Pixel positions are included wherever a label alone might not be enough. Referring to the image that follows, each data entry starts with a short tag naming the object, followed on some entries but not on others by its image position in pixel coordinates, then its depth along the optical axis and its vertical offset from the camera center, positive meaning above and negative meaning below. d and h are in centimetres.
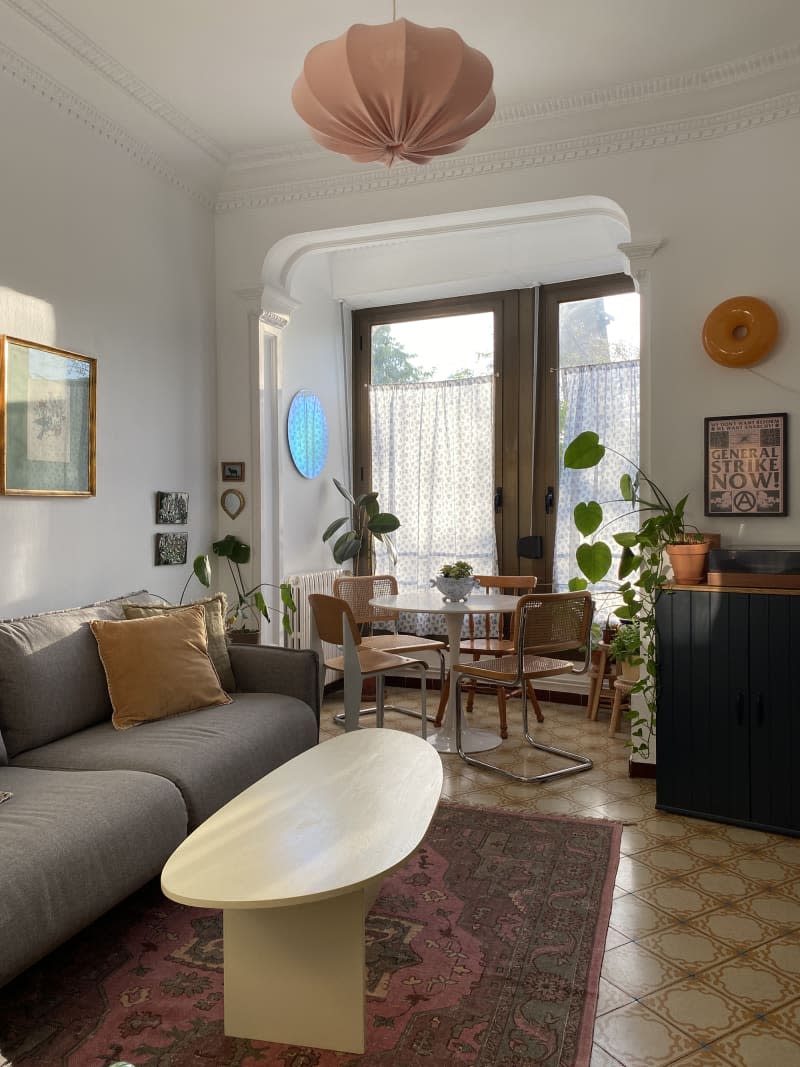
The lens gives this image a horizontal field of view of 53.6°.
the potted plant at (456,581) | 436 -36
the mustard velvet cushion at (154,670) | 304 -61
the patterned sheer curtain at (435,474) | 571 +31
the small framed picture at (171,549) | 417 -18
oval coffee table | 166 -79
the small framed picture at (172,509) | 417 +3
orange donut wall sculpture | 354 +84
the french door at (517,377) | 548 +98
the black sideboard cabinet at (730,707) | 313 -79
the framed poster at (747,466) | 357 +23
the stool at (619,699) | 439 -107
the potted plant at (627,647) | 417 -72
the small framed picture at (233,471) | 466 +26
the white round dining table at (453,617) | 417 -57
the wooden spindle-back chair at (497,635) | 463 -78
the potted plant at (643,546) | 362 -14
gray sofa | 196 -82
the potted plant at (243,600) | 437 -49
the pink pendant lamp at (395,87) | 226 +127
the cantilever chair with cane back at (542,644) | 386 -65
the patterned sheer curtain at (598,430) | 518 +57
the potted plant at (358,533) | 538 -8
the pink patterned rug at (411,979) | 187 -126
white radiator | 520 -58
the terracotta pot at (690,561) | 339 -20
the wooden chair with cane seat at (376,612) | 474 -62
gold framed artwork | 322 +41
